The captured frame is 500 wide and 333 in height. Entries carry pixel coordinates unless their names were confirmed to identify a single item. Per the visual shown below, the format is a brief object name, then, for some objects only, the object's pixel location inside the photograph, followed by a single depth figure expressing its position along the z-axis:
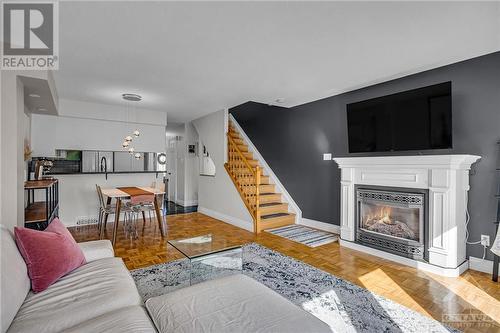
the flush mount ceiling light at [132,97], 4.25
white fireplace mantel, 2.63
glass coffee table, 2.33
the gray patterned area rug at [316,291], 1.83
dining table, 3.83
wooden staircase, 4.48
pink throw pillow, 1.54
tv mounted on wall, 2.82
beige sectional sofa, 1.18
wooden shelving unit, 2.89
